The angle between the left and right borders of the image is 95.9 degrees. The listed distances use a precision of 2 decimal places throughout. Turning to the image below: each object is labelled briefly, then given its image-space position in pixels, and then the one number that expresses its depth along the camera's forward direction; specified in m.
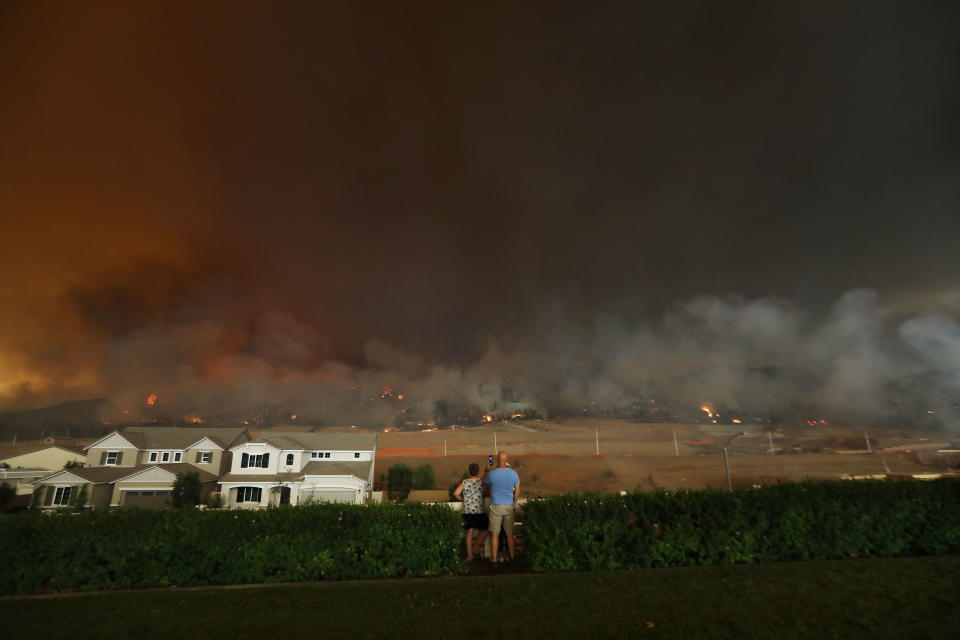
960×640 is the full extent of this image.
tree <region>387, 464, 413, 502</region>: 42.06
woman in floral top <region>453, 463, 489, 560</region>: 10.66
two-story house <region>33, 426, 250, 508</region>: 32.41
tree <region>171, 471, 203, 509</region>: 33.88
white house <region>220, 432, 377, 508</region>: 34.25
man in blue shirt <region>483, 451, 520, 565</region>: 10.09
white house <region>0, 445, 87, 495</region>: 38.81
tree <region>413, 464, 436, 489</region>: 44.19
